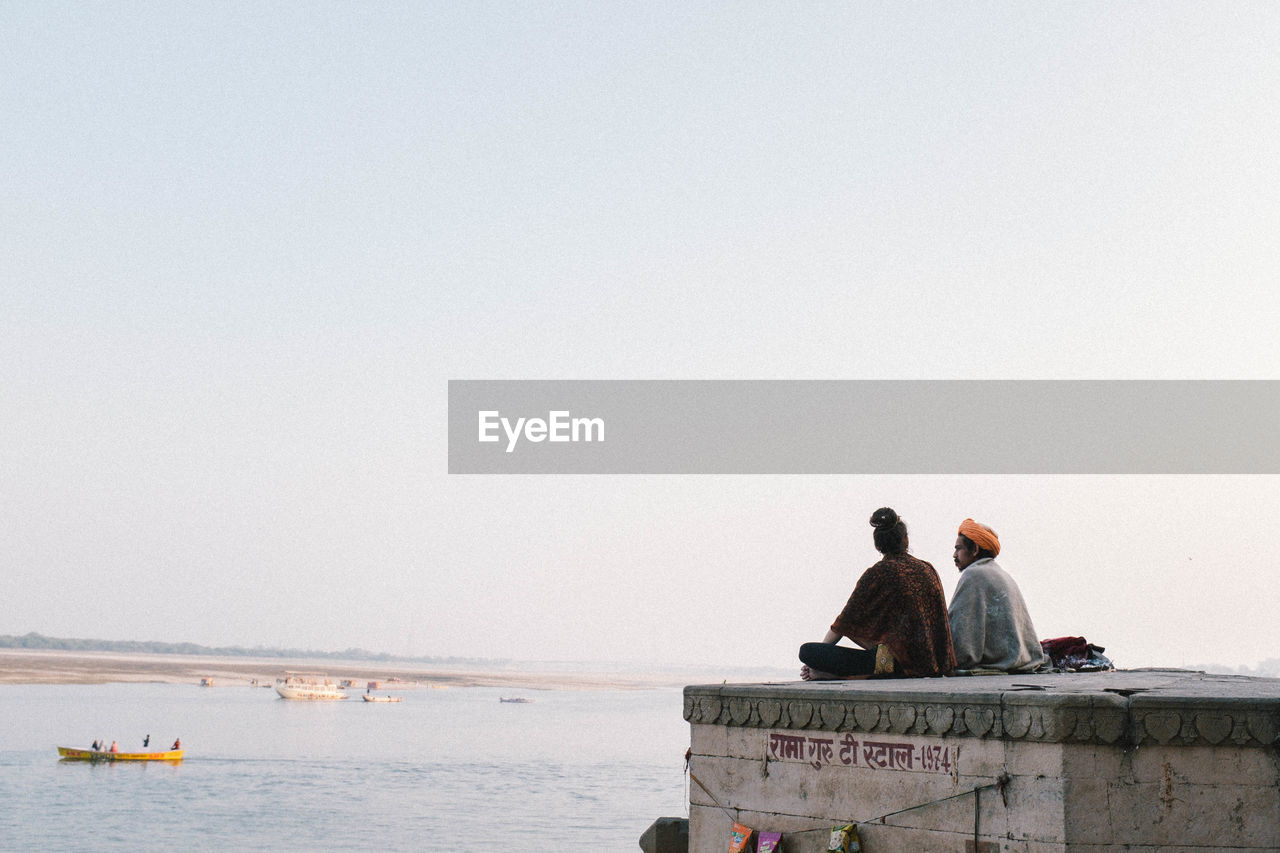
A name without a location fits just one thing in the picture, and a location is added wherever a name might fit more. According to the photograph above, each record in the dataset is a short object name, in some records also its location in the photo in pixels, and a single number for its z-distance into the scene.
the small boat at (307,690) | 140.62
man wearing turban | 7.52
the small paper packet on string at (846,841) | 5.73
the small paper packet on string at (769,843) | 6.08
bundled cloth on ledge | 8.17
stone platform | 5.06
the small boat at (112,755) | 63.38
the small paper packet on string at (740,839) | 6.25
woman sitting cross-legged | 7.16
